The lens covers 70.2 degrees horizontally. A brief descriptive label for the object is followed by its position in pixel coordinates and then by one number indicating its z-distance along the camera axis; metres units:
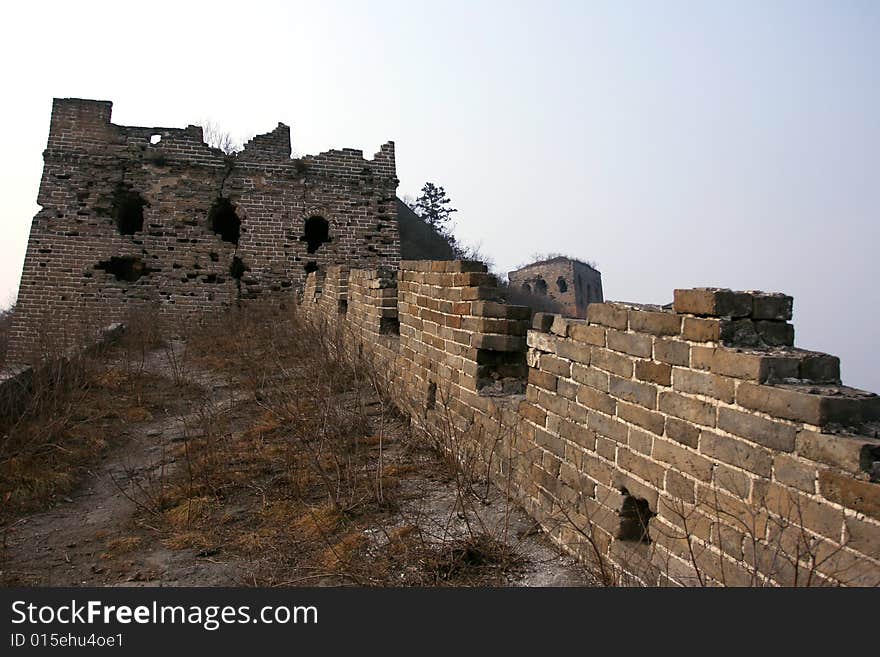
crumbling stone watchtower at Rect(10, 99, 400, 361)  12.80
